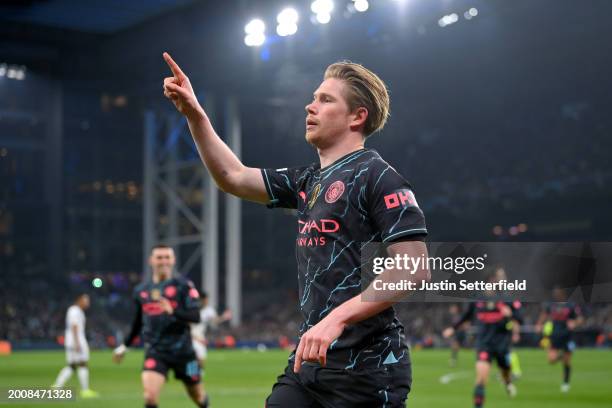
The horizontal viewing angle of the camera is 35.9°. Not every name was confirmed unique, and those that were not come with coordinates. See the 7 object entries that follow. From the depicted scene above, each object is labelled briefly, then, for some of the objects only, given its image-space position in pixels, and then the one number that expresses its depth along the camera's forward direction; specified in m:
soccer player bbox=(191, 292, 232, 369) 22.69
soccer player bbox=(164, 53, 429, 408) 3.69
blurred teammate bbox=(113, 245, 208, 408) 11.28
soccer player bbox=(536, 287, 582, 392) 21.53
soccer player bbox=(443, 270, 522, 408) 15.82
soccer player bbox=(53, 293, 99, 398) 18.06
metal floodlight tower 42.53
